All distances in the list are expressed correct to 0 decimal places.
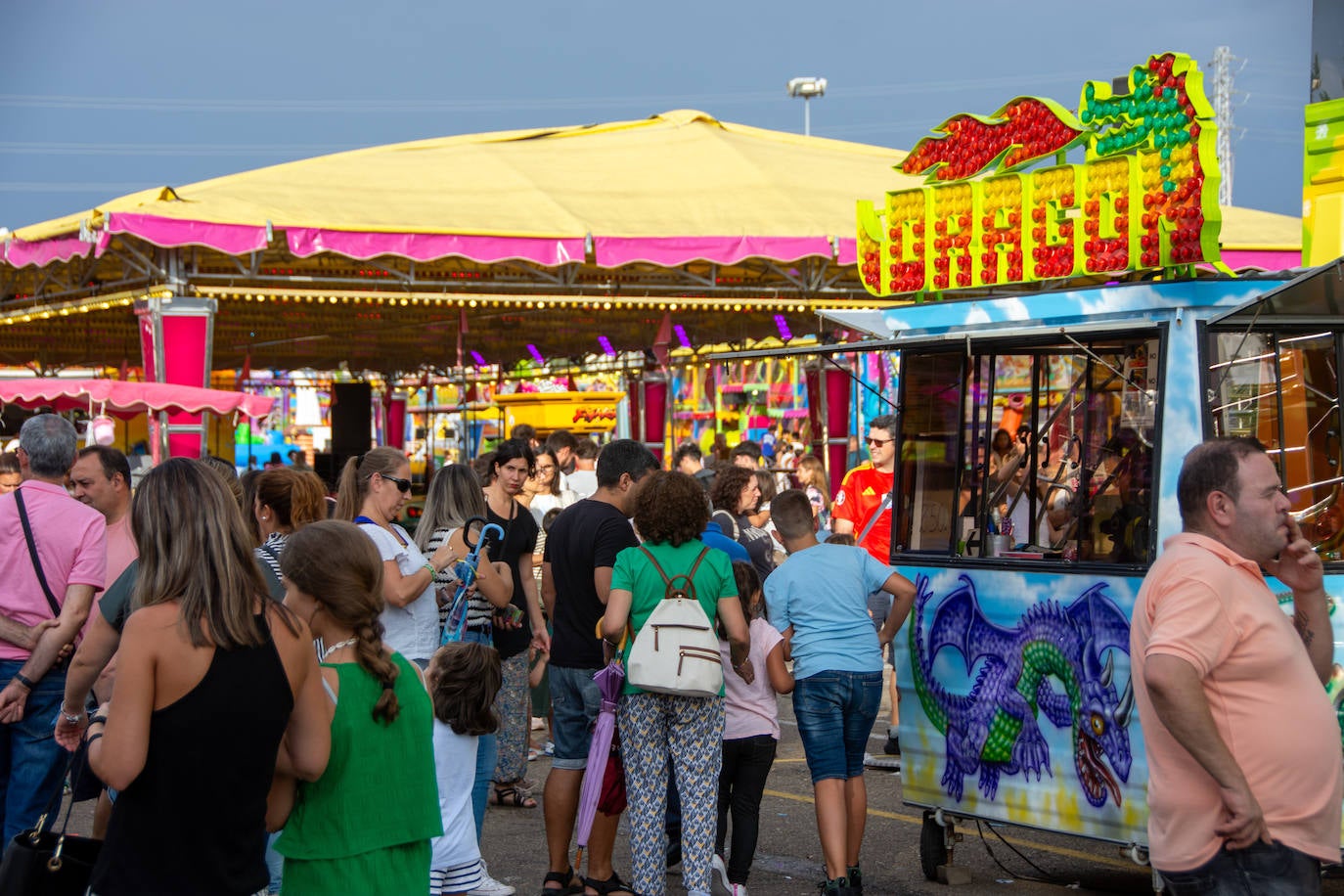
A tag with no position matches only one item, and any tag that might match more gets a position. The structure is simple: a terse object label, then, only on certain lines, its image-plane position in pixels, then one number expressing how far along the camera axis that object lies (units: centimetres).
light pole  3819
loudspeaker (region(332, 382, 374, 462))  3105
